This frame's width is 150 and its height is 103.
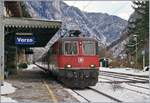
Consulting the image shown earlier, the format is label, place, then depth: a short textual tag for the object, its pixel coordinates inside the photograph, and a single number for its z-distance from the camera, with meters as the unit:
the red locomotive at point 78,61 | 23.48
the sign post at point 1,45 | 19.03
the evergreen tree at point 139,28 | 64.31
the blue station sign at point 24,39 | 30.11
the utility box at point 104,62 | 79.98
